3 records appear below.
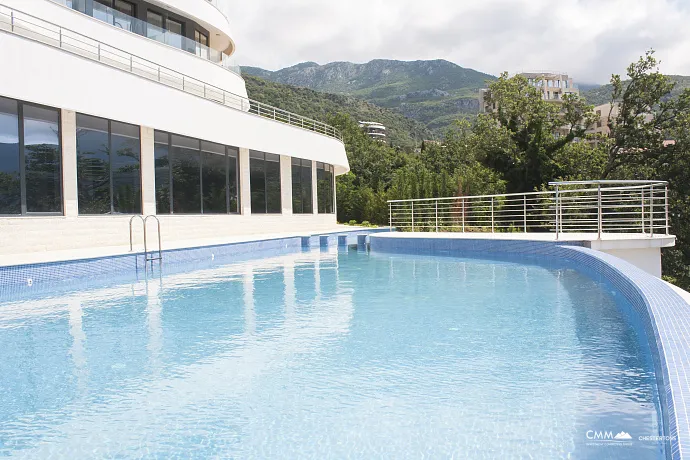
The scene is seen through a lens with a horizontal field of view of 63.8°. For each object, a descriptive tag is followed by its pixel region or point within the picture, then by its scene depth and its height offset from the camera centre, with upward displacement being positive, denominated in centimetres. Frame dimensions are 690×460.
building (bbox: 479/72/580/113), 8988 +2241
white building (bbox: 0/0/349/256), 1088 +234
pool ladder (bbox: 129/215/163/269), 1032 -59
